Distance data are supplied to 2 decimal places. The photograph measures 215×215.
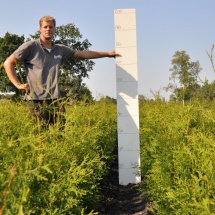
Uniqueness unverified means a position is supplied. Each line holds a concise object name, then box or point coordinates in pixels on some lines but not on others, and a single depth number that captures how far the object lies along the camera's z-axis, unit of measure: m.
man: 3.76
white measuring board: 4.97
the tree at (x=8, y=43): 34.98
